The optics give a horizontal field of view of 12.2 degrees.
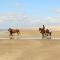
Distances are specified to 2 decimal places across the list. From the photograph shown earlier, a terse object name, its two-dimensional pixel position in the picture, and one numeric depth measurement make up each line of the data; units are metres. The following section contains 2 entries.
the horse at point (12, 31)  38.04
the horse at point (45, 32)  37.49
